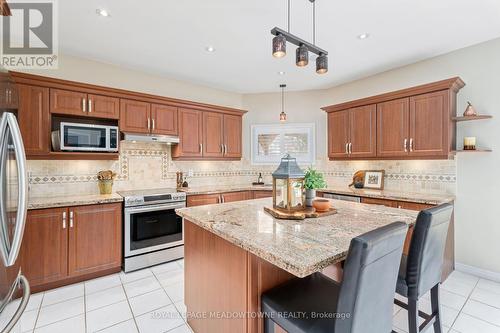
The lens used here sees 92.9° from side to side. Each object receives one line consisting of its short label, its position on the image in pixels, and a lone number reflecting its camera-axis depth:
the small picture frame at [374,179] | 3.62
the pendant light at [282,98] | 4.49
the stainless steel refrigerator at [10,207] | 1.21
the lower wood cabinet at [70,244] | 2.41
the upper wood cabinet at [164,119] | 3.49
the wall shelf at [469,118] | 2.68
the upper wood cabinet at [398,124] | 2.84
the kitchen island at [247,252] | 1.10
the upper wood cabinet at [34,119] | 2.61
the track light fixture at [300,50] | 1.56
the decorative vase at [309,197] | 1.88
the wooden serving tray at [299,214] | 1.63
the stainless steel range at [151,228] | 2.94
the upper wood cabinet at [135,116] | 3.23
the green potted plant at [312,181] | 1.81
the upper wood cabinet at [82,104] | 2.79
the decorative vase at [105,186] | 3.18
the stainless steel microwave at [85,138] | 2.78
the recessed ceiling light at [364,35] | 2.59
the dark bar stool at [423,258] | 1.38
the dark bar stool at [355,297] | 0.91
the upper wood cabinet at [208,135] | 3.81
